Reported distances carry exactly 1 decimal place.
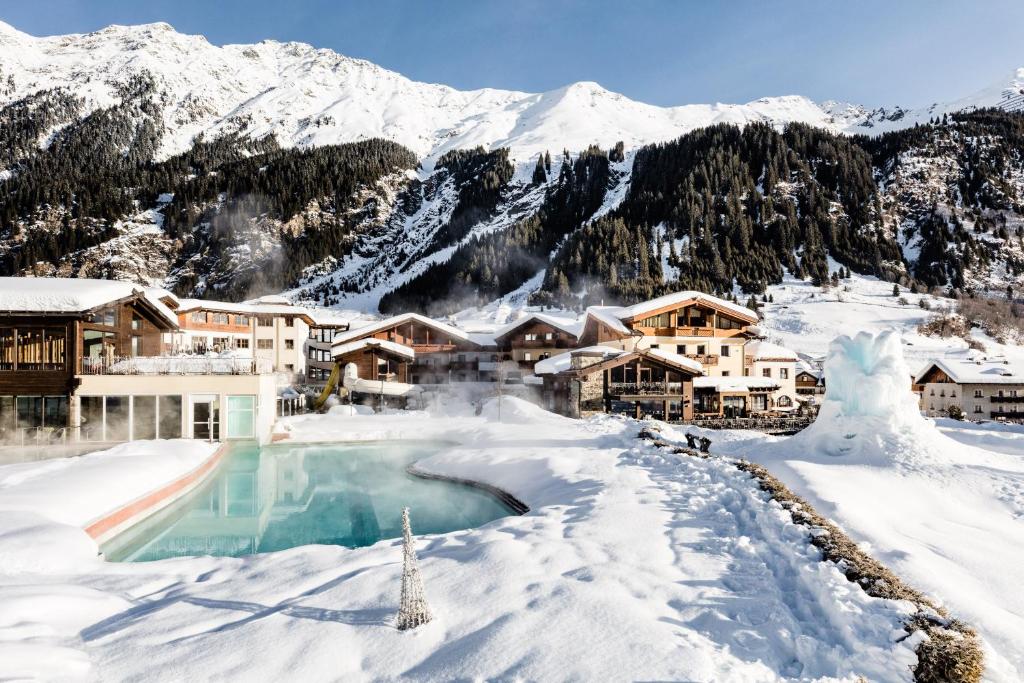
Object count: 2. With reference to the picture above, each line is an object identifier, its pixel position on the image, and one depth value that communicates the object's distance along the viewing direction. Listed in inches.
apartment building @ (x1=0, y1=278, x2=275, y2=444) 823.7
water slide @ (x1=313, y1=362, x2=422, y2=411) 1459.2
